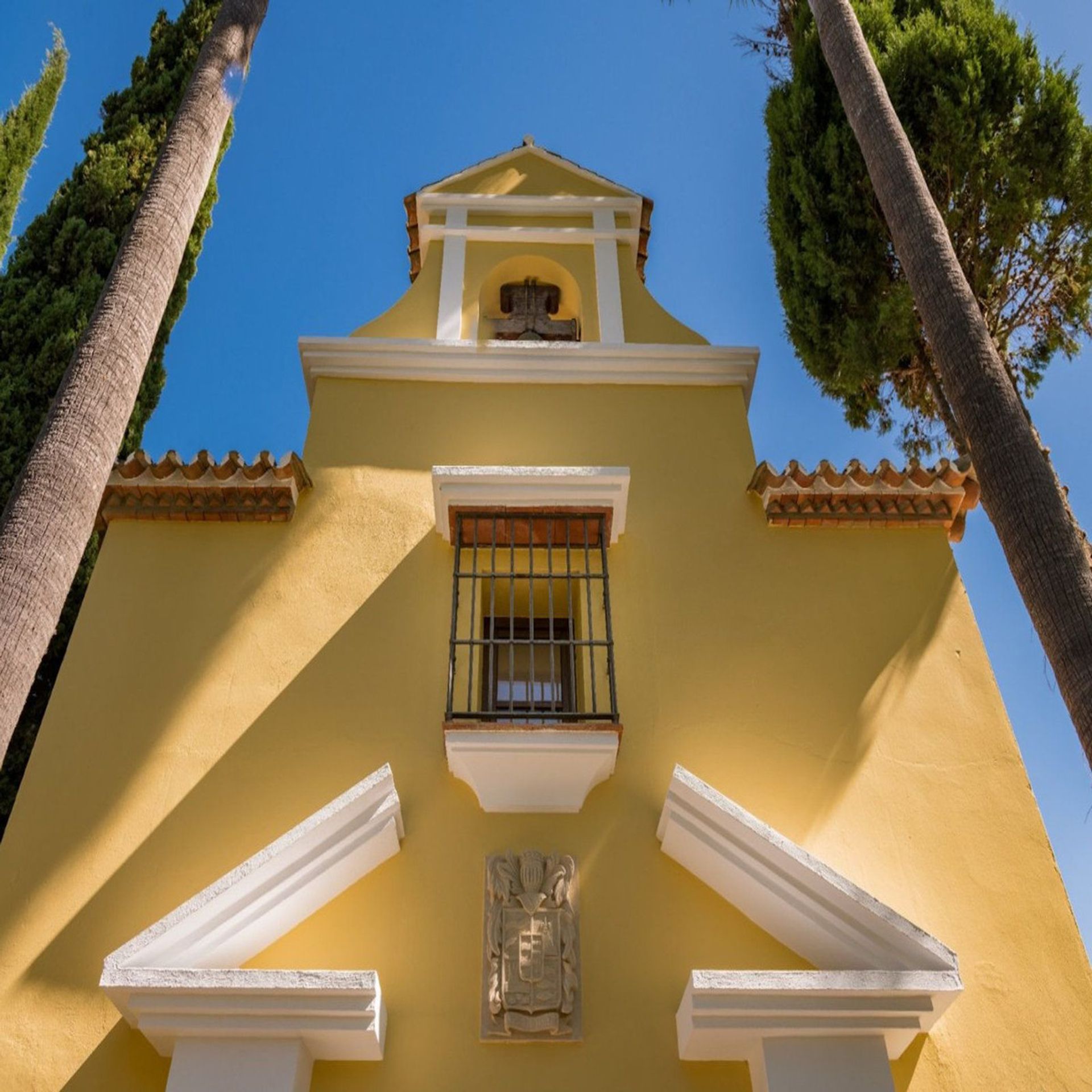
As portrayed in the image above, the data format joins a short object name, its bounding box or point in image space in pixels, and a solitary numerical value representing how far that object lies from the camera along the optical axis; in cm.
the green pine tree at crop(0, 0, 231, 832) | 945
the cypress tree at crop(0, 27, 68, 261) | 1103
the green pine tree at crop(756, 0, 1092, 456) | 935
